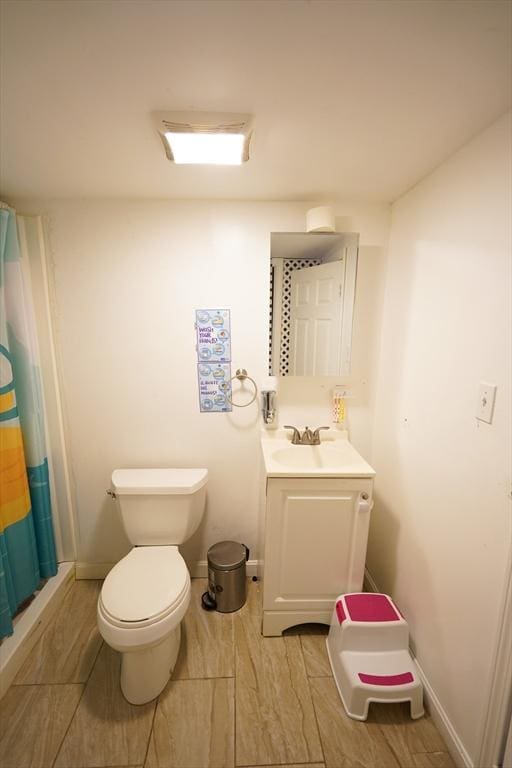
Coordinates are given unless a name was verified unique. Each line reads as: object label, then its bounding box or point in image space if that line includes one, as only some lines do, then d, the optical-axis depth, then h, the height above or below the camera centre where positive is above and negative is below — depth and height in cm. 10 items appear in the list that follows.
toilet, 110 -106
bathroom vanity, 132 -95
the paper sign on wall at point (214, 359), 159 -17
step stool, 111 -131
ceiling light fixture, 92 +62
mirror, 153 +14
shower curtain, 132 -57
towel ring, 163 -29
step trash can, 155 -133
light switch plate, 91 -22
